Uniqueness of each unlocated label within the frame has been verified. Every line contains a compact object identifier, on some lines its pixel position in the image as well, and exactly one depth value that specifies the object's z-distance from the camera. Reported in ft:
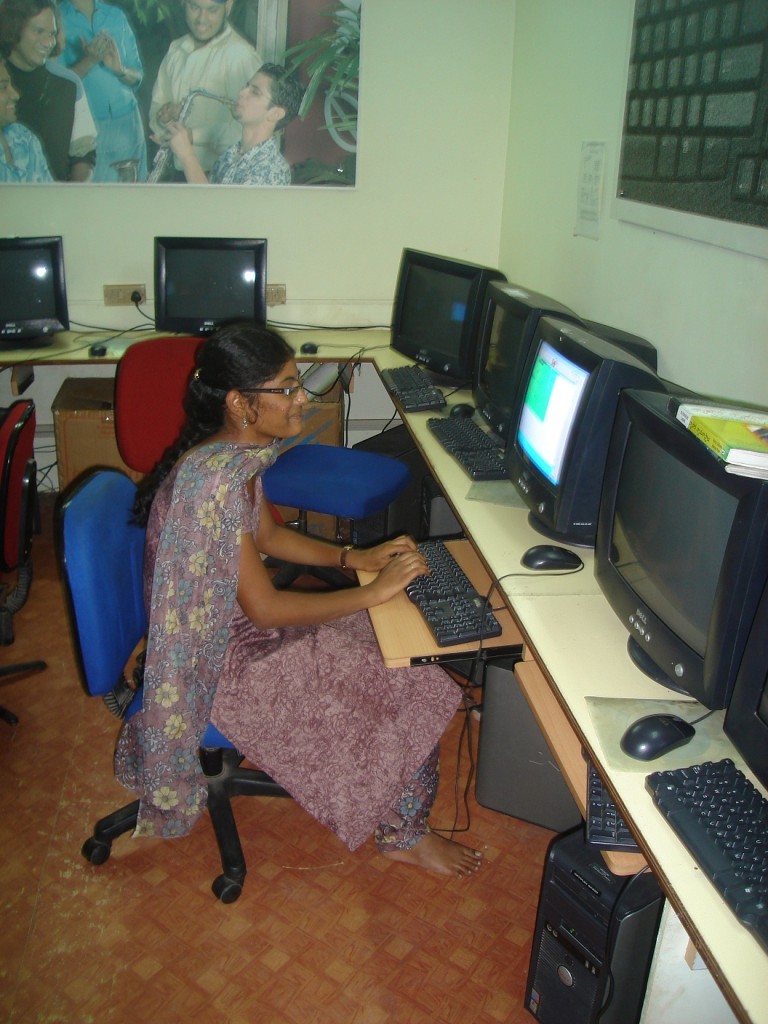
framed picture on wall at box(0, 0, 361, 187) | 10.65
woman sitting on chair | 5.28
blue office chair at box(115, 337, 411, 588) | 8.79
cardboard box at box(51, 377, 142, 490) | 10.91
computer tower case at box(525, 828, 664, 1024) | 4.55
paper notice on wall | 8.43
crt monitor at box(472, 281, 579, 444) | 7.20
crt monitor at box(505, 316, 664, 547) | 5.45
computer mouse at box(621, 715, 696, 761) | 3.94
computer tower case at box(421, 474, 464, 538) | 8.66
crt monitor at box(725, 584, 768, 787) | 3.64
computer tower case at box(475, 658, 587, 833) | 6.39
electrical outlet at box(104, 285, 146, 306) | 11.88
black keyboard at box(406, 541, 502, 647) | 5.28
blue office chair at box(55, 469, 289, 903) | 4.97
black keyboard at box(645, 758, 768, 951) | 3.21
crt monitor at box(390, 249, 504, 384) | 9.50
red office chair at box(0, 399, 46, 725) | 7.25
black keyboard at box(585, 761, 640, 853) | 3.90
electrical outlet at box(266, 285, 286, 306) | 12.23
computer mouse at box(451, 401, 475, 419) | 8.76
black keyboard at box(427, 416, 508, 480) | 7.26
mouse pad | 3.94
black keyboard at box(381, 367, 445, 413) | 9.00
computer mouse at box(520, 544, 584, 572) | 5.65
